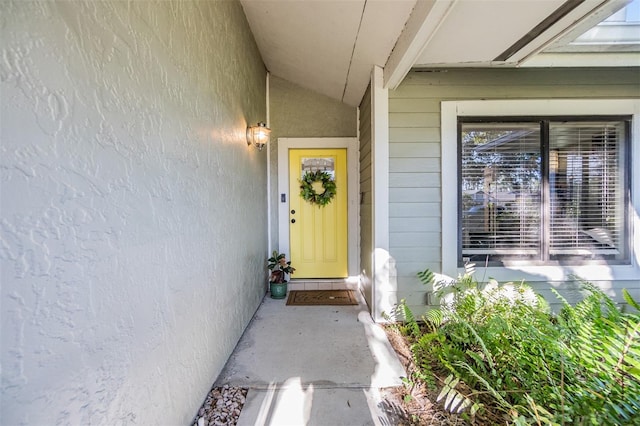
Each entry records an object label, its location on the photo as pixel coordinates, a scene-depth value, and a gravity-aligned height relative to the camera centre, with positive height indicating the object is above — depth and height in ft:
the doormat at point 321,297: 10.22 -3.34
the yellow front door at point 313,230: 12.07 -0.80
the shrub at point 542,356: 3.80 -2.59
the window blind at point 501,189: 8.53 +0.69
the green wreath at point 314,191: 11.84 +1.05
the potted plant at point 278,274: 10.86 -2.47
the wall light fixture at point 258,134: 8.48 +2.47
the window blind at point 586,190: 8.55 +0.66
